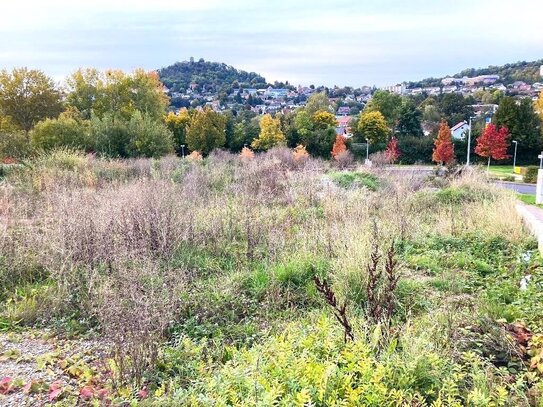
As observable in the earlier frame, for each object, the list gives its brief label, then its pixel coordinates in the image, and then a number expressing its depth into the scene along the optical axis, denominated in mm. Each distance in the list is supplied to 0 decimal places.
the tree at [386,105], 39656
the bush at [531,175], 22219
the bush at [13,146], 17516
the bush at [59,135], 18641
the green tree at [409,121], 38125
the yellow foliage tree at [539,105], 29938
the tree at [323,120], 35406
